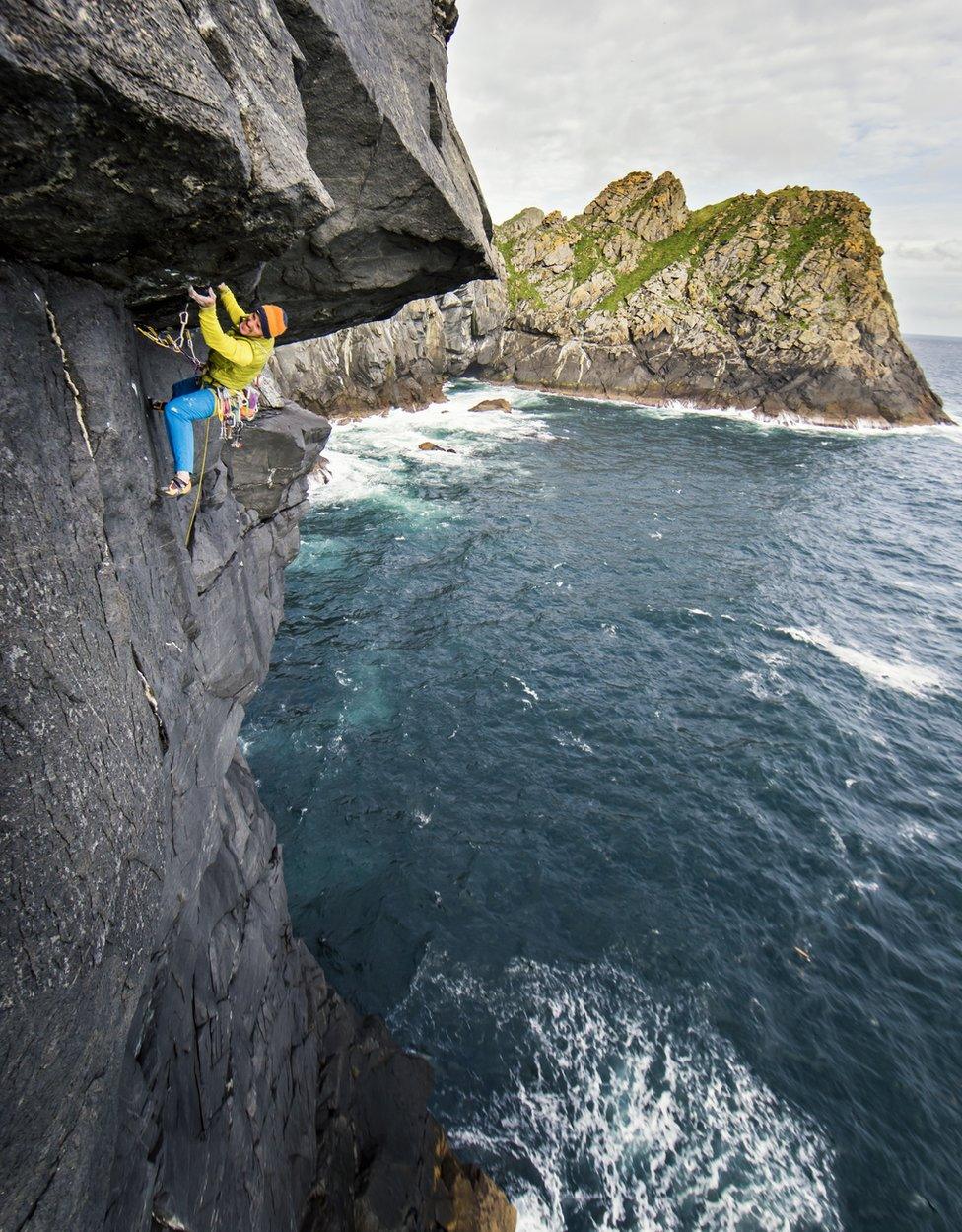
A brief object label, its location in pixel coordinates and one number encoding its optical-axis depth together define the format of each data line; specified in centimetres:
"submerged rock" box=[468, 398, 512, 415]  7956
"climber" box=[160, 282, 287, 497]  920
